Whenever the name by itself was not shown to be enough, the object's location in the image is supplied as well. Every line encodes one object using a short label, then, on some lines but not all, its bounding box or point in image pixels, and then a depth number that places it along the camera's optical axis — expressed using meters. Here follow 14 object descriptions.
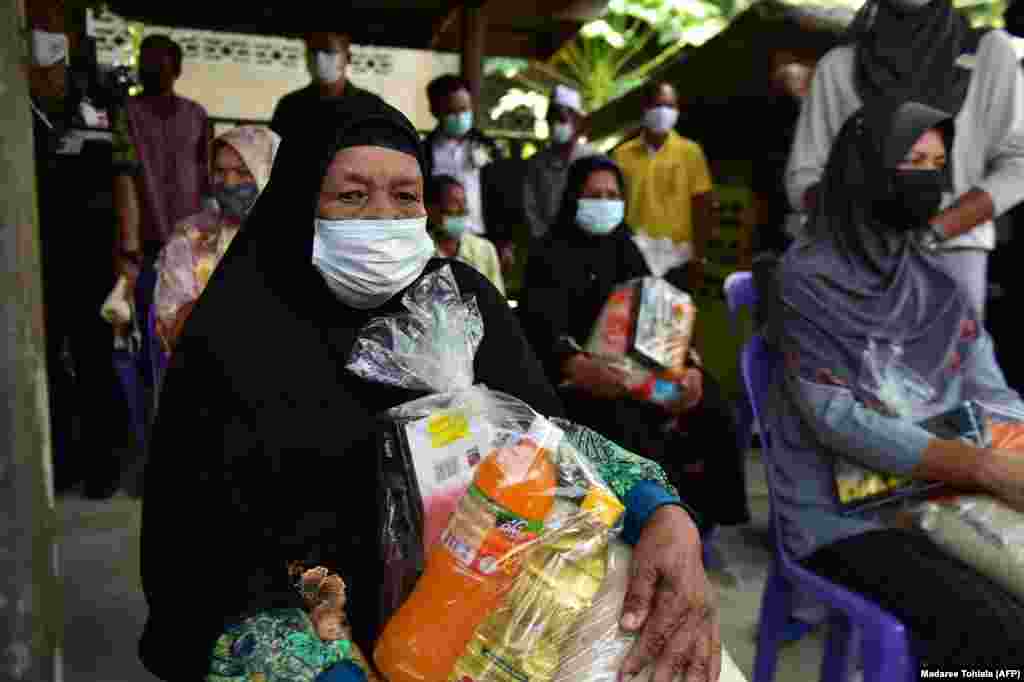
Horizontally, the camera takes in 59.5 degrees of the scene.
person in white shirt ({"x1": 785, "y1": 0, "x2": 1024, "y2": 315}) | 2.96
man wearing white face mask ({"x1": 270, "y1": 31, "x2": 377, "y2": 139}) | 4.50
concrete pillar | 1.66
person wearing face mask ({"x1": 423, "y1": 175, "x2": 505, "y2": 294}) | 4.12
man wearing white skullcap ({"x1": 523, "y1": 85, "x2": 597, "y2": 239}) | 5.46
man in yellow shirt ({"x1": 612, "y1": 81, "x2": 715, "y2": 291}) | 5.41
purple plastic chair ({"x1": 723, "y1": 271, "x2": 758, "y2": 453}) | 2.97
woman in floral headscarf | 2.66
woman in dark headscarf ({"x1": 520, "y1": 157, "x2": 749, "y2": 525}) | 3.26
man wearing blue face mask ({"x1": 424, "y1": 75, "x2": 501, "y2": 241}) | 5.08
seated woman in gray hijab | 1.95
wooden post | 6.58
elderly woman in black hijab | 1.33
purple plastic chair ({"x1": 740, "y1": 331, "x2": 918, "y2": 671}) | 1.79
